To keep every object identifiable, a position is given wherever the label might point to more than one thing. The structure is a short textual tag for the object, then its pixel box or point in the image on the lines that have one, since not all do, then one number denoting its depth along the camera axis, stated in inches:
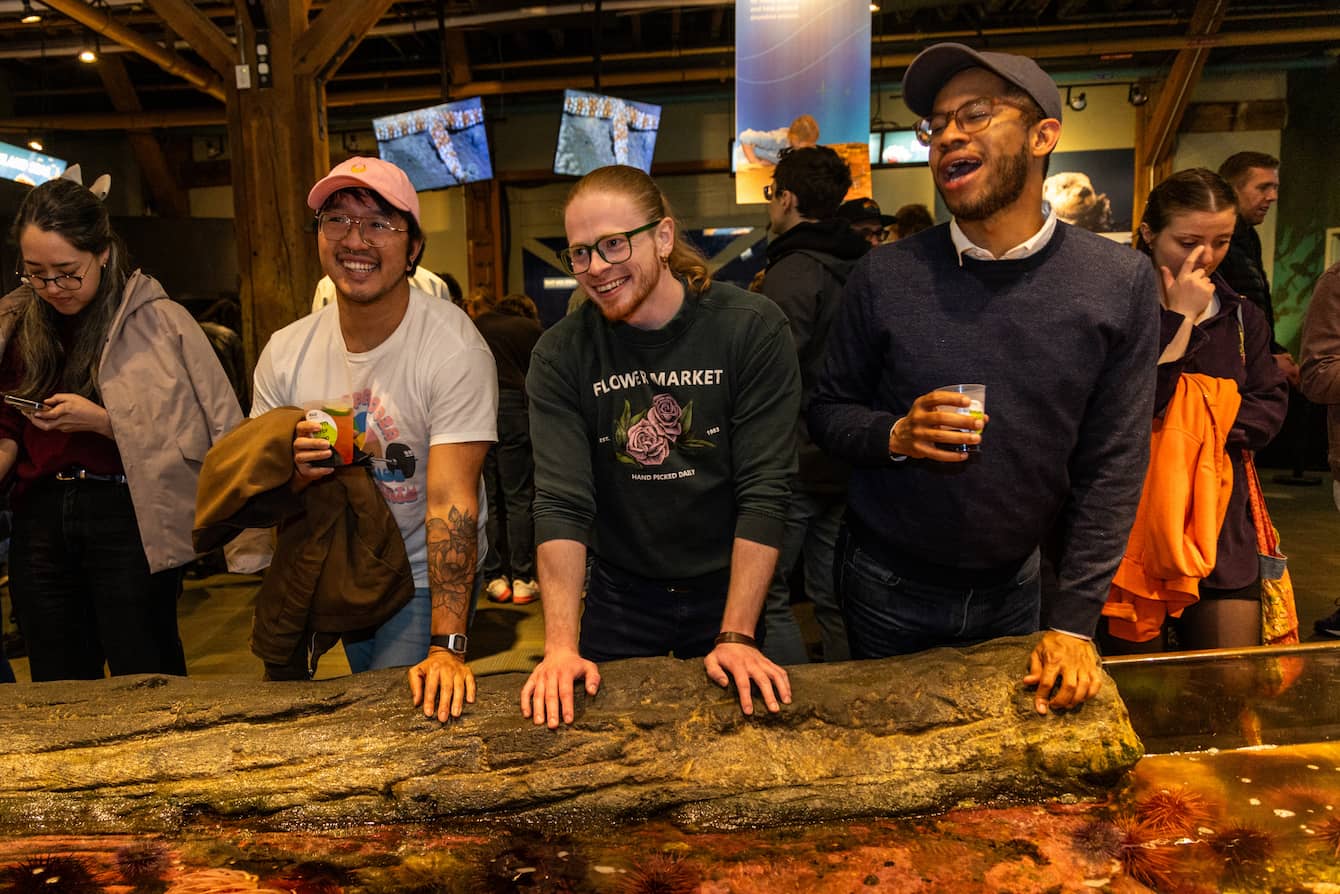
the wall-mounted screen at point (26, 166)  346.0
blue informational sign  215.8
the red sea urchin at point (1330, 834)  69.0
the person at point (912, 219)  208.5
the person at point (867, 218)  176.9
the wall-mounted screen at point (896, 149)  405.0
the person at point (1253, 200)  133.3
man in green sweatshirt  79.7
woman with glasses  104.2
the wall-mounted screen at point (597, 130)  309.9
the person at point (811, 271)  131.9
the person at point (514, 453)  219.1
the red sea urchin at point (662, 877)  65.6
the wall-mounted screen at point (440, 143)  334.6
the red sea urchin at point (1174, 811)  71.9
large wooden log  76.7
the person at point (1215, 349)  95.7
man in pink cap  86.6
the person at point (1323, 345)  112.3
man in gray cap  73.6
